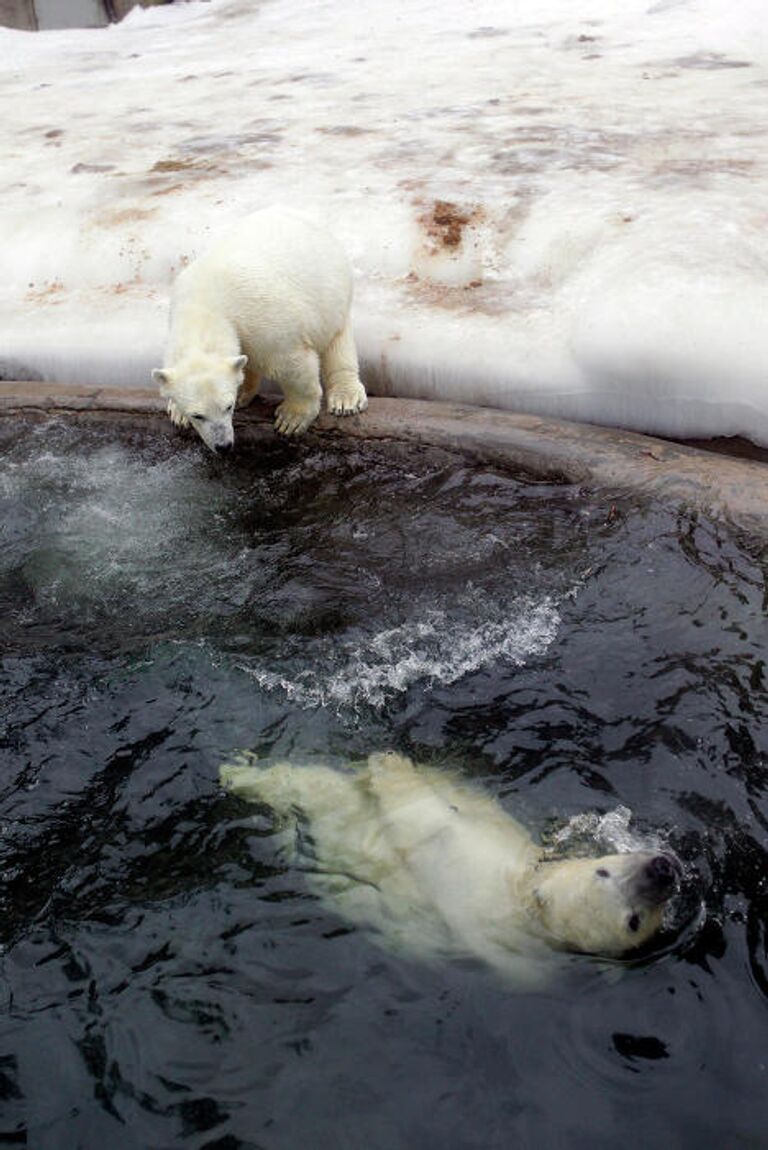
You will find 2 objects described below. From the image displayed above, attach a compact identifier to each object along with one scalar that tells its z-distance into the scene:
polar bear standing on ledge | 4.60
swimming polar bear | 2.71
